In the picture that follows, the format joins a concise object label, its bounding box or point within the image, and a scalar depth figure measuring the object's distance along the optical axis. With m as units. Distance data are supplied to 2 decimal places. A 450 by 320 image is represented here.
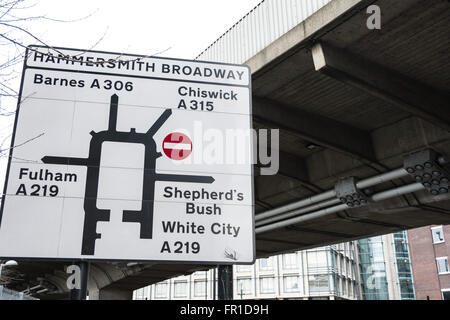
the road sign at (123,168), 2.79
